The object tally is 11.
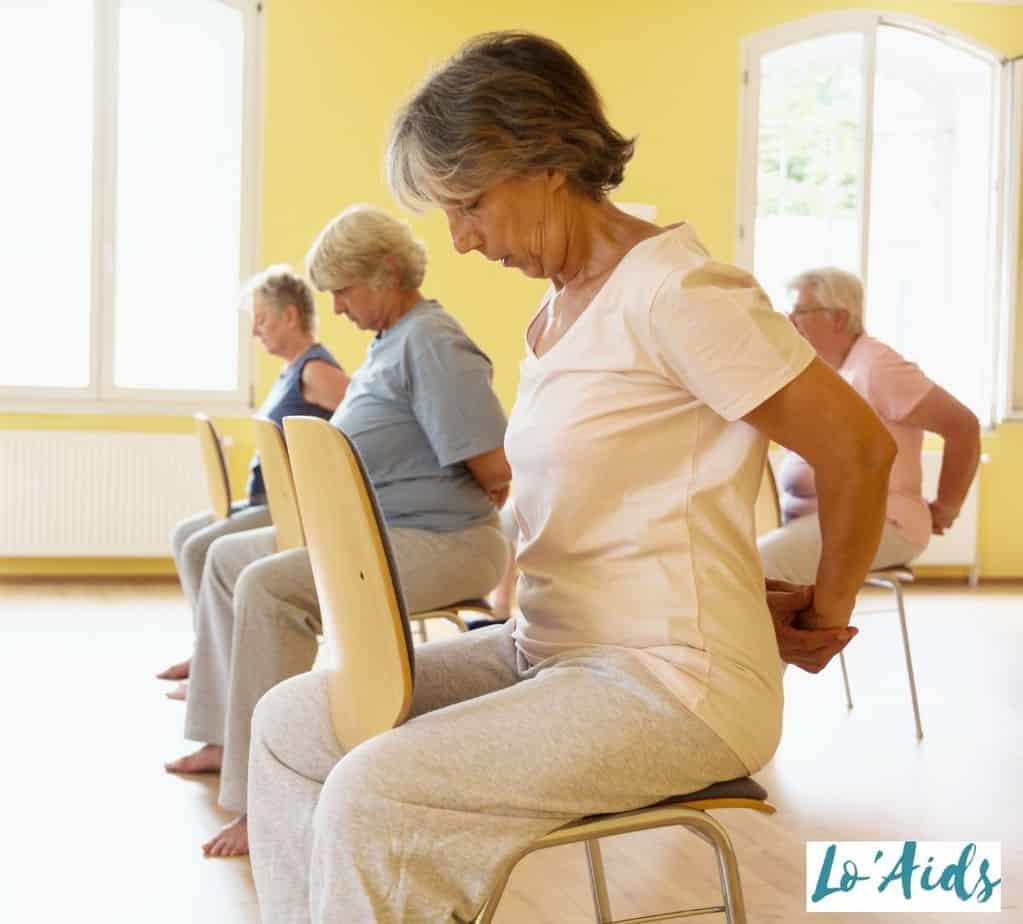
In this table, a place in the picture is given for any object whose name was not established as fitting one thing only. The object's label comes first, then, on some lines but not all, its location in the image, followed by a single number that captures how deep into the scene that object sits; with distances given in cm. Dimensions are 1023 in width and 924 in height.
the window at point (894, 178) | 714
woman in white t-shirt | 141
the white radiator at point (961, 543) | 721
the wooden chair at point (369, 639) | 150
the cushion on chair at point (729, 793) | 151
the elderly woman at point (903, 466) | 371
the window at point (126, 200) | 656
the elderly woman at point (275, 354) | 410
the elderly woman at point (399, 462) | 289
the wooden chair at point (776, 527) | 359
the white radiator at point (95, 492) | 646
